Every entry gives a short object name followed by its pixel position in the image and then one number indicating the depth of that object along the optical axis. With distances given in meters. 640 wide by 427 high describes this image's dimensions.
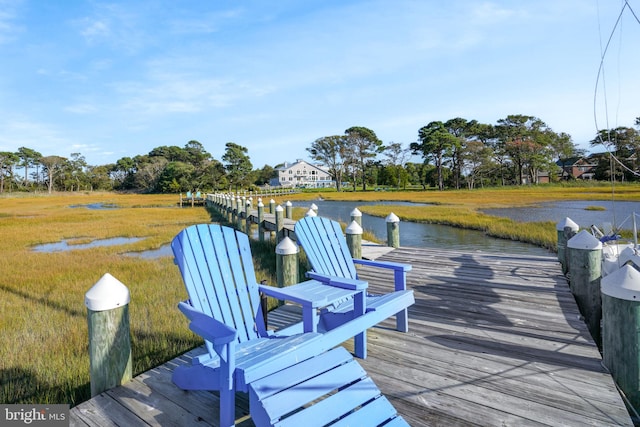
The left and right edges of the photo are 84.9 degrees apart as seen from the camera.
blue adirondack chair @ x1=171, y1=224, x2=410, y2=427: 1.63
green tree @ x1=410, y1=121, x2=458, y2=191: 43.22
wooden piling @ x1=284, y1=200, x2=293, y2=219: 11.83
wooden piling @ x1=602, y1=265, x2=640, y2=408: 2.03
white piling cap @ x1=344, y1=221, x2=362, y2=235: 5.28
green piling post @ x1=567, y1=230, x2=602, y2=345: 3.39
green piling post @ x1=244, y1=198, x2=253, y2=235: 12.95
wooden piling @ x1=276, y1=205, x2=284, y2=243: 8.63
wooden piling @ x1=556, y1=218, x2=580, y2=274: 4.83
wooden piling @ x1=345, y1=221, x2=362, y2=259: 5.27
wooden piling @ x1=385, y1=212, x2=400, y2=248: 6.80
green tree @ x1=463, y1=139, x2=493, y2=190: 42.50
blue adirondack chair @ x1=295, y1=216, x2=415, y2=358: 2.55
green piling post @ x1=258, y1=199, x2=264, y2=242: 11.05
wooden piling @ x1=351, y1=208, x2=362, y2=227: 7.22
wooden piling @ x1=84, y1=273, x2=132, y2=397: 2.06
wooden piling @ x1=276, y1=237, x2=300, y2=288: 4.00
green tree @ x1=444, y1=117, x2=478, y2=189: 44.72
